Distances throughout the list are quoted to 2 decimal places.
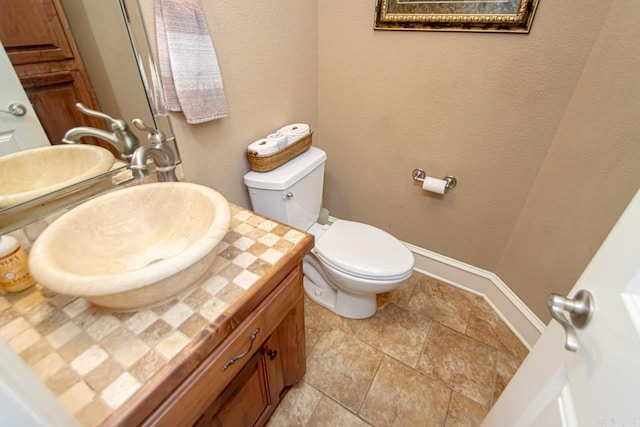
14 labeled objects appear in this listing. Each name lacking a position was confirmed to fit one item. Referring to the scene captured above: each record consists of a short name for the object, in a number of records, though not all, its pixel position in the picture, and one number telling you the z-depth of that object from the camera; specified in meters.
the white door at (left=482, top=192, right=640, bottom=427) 0.36
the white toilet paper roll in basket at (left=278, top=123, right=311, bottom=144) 1.30
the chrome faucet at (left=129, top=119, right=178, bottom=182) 0.78
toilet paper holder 1.46
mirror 0.75
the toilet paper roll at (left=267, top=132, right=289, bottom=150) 1.23
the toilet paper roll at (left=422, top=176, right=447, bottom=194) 1.45
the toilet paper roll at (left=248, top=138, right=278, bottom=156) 1.17
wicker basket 1.19
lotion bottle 0.59
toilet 1.22
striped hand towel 0.82
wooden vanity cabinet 0.57
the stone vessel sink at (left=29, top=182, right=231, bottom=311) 0.49
